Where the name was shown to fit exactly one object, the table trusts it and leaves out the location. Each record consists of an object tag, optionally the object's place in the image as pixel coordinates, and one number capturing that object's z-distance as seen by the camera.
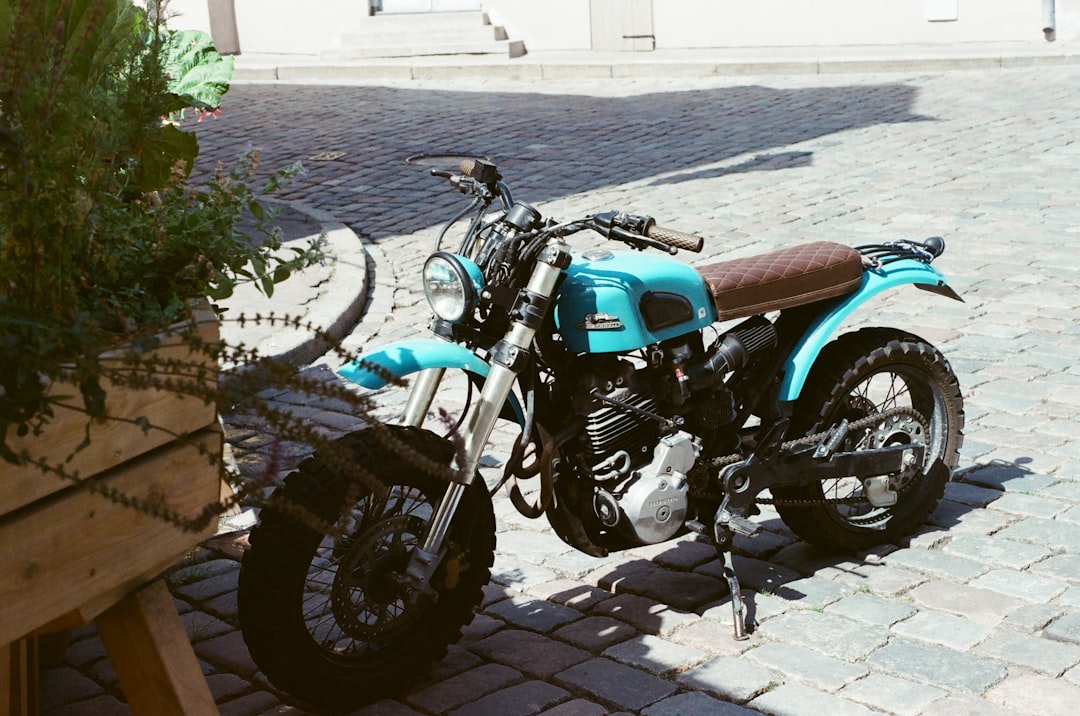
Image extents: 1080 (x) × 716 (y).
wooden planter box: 2.16
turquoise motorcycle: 3.44
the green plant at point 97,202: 1.98
